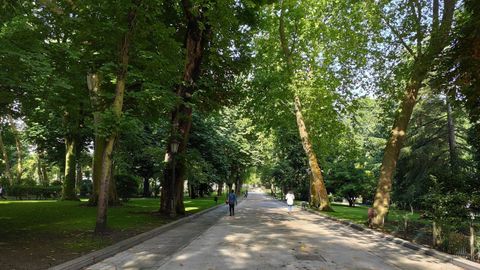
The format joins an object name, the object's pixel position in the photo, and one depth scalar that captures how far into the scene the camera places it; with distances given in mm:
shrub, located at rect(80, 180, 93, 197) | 51947
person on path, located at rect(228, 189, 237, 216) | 25797
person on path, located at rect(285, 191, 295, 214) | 29094
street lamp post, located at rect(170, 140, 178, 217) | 21250
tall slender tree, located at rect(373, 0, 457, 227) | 17875
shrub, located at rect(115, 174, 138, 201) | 43266
